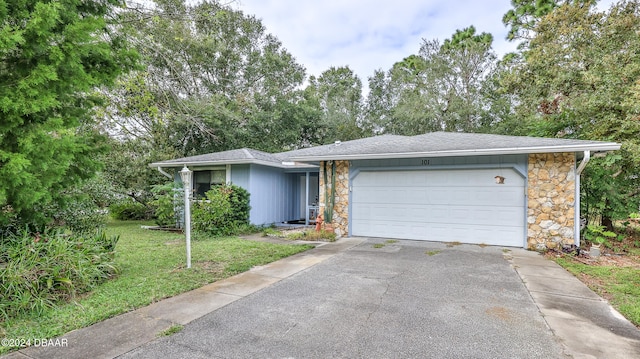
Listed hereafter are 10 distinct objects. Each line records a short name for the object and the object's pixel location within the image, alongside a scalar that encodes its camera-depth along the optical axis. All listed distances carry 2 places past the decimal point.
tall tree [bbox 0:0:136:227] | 2.99
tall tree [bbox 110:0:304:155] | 14.84
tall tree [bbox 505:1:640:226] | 7.65
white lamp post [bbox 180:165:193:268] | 5.11
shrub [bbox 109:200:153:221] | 13.20
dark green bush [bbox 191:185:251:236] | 8.68
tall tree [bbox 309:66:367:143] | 21.48
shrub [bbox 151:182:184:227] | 9.85
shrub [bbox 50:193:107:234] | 5.14
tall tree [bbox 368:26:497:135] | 17.81
